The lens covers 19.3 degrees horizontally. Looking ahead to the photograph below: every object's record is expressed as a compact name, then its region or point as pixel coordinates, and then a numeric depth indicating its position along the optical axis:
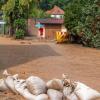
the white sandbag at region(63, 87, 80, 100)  5.92
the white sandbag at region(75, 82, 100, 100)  5.80
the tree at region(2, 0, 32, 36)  28.84
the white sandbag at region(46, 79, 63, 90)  6.11
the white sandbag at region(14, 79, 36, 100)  6.17
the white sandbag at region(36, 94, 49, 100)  5.91
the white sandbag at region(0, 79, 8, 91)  7.07
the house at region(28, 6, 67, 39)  31.56
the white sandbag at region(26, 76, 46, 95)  6.20
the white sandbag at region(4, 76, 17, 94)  6.85
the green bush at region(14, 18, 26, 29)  29.43
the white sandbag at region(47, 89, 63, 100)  5.99
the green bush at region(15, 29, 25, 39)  29.02
